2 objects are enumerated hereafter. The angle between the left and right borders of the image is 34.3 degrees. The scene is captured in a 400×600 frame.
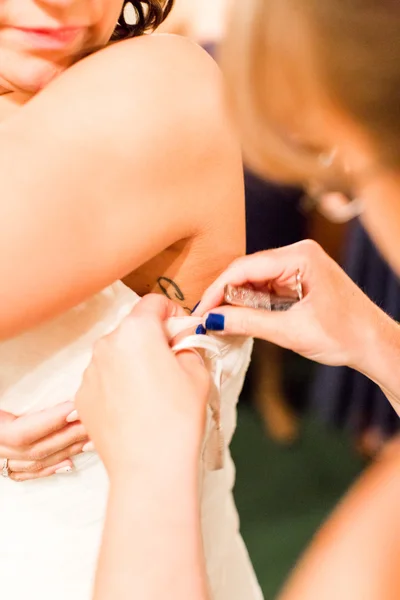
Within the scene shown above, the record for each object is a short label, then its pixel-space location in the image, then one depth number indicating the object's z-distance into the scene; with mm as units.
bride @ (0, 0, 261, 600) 543
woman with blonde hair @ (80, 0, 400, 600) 404
